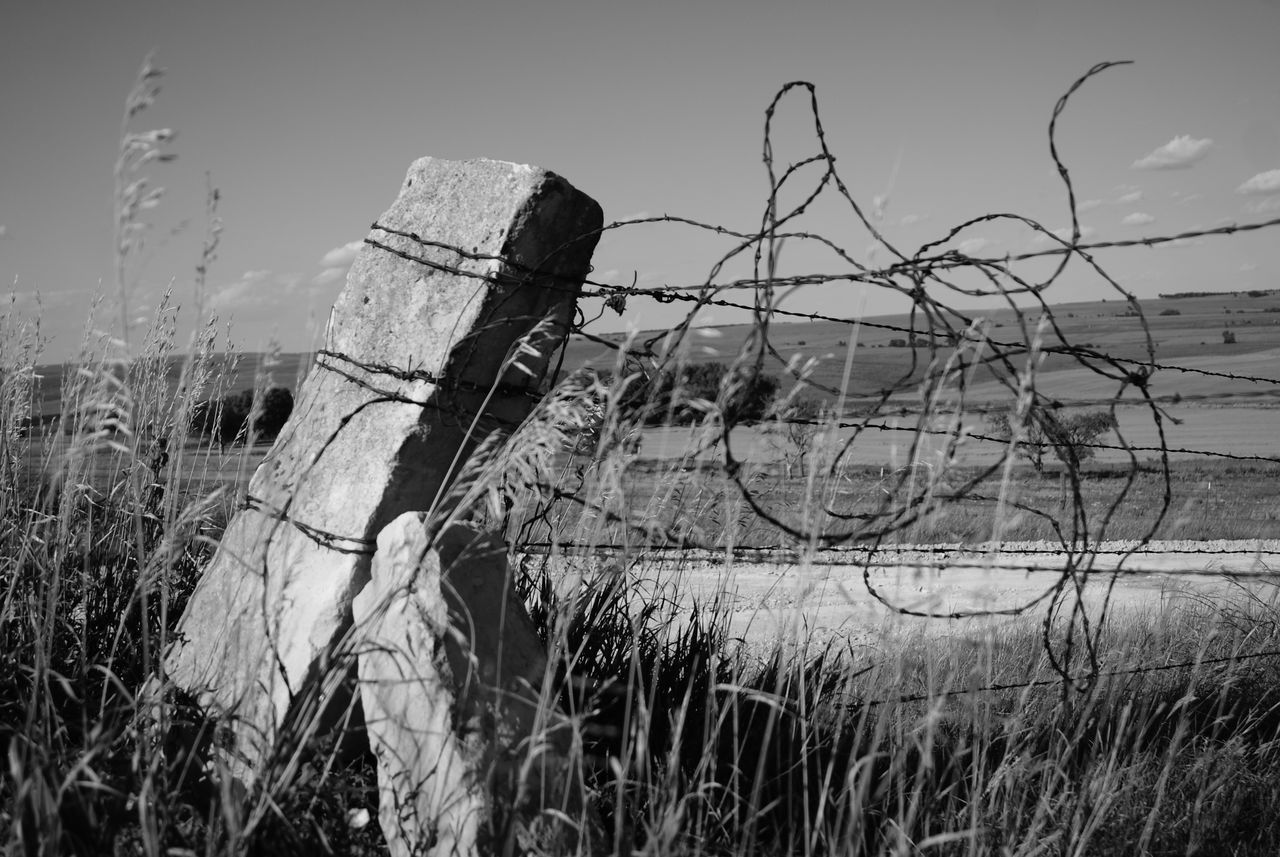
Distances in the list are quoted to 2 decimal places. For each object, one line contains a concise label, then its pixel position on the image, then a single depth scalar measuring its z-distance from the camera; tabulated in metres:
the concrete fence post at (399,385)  2.51
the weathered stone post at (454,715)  1.90
